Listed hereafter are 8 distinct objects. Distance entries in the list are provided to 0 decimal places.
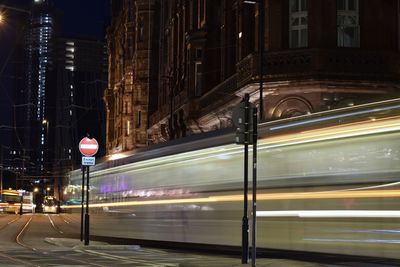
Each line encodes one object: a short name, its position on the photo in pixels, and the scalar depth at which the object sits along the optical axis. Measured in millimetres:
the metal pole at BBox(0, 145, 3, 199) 76375
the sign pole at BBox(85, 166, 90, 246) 25031
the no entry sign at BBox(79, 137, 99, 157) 26344
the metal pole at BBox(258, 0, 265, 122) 29719
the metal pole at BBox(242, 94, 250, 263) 16531
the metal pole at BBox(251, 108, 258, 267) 15734
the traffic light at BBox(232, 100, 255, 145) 16500
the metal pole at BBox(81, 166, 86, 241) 26656
